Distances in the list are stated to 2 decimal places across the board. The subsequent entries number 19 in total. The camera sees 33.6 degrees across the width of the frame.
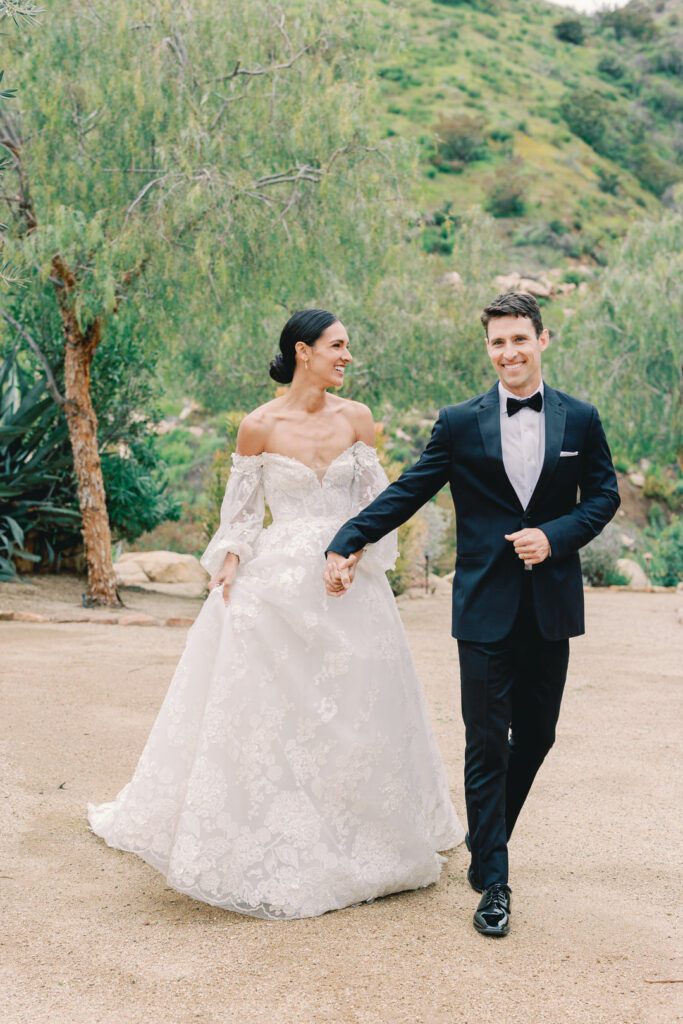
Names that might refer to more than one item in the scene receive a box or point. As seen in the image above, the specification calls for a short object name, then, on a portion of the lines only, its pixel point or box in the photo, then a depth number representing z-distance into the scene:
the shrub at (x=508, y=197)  49.81
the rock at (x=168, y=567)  15.47
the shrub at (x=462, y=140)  53.00
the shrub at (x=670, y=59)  68.94
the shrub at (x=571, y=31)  73.62
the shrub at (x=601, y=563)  16.61
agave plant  12.21
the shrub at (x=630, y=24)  74.81
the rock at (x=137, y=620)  10.58
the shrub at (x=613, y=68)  68.44
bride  3.93
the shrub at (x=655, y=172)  56.38
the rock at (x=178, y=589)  14.02
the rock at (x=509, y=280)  40.91
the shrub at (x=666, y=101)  65.06
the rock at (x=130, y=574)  15.20
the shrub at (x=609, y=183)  54.47
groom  3.78
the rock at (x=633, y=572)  17.59
